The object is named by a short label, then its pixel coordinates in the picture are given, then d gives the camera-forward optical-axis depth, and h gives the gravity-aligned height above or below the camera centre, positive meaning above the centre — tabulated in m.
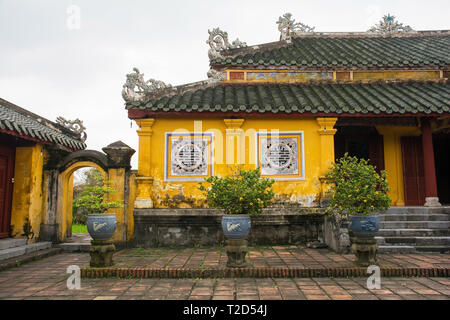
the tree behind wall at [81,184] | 19.22 +0.77
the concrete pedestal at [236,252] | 5.79 -1.04
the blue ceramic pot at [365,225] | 5.82 -0.55
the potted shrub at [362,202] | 5.83 -0.13
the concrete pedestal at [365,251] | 5.79 -1.02
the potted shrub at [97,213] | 6.00 -0.34
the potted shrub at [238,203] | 5.82 -0.14
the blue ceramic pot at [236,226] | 5.81 -0.56
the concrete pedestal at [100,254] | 5.91 -1.09
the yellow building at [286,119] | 8.36 +2.09
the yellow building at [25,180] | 8.22 +0.41
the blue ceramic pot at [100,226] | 5.99 -0.58
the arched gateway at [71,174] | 8.30 +0.40
